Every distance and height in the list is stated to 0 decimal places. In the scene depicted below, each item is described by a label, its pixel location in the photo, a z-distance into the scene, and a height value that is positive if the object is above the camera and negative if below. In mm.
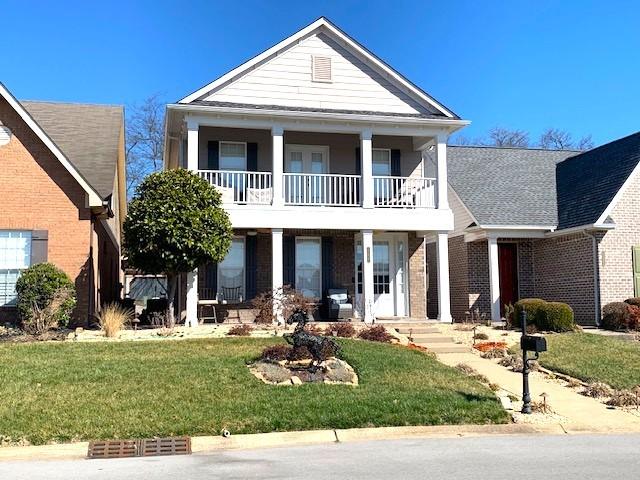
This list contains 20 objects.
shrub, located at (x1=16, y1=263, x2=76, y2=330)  14375 -326
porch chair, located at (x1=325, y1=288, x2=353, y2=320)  17812 -733
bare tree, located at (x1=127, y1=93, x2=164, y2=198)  39938 +8423
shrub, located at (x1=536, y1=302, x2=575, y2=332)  16547 -1041
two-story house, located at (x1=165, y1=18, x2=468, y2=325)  17703 +3264
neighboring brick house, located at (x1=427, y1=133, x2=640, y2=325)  18531 +1356
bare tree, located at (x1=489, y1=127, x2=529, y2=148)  49816 +10587
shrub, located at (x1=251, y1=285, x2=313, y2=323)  15445 -569
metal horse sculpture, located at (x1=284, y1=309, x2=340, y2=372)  10844 -1076
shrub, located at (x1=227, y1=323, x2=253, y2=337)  14223 -1134
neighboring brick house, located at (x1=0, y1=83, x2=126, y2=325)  15648 +1788
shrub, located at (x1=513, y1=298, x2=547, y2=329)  16797 -820
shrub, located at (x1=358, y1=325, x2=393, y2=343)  14734 -1276
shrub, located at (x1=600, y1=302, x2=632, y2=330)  17188 -1018
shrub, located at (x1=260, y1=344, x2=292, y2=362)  11180 -1284
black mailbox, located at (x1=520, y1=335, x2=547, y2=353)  9453 -956
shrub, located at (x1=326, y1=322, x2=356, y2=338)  14867 -1168
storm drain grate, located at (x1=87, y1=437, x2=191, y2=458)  7480 -1969
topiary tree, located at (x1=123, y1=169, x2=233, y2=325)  14891 +1247
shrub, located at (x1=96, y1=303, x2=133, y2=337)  13797 -901
